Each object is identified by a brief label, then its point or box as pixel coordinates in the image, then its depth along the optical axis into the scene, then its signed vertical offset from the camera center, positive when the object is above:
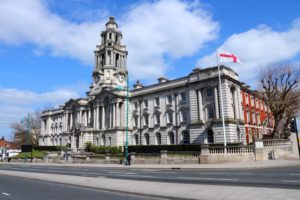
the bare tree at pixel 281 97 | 43.59 +6.98
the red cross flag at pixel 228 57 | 32.57 +10.06
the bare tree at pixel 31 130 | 107.19 +5.96
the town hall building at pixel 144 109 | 48.62 +7.25
